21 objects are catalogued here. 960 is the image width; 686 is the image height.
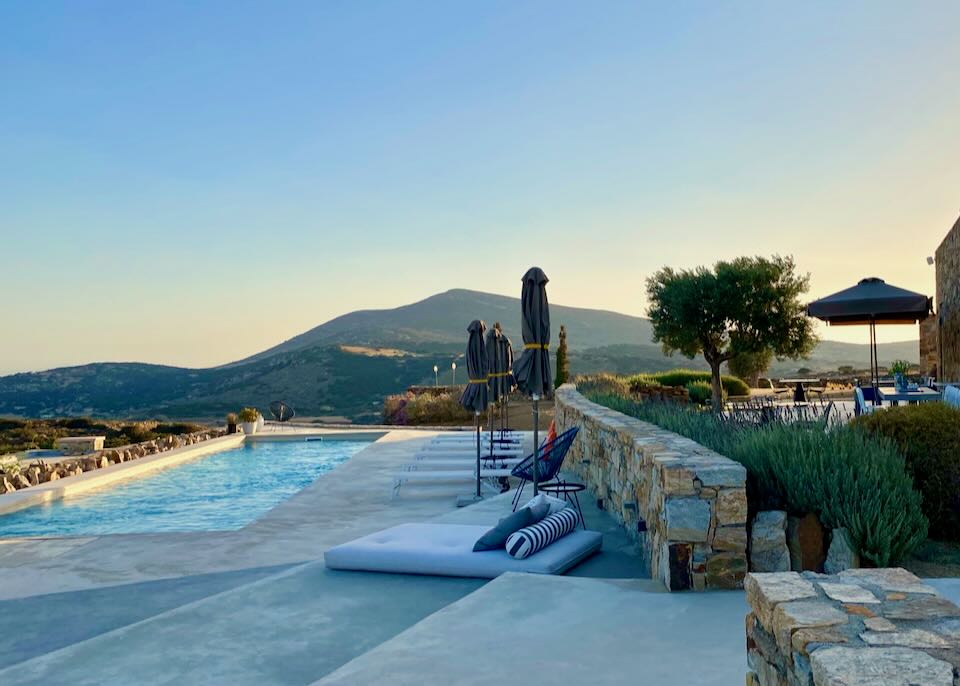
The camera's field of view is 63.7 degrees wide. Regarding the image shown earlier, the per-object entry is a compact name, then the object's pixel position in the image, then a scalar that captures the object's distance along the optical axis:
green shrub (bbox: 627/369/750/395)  23.67
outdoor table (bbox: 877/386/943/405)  11.35
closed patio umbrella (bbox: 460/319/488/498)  10.94
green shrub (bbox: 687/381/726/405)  20.09
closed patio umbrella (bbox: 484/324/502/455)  10.85
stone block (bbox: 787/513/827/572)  4.93
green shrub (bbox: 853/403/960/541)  5.77
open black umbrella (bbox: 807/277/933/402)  12.99
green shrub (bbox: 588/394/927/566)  4.85
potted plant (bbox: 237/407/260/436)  21.53
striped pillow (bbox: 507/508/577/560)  5.65
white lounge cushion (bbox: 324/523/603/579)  5.61
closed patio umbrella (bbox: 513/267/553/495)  8.67
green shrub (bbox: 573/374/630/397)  16.36
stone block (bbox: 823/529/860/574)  4.74
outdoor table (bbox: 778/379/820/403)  17.59
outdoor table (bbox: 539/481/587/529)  7.78
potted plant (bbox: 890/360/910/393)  12.43
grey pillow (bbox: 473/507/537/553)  5.88
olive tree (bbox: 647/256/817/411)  23.44
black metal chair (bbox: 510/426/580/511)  8.62
